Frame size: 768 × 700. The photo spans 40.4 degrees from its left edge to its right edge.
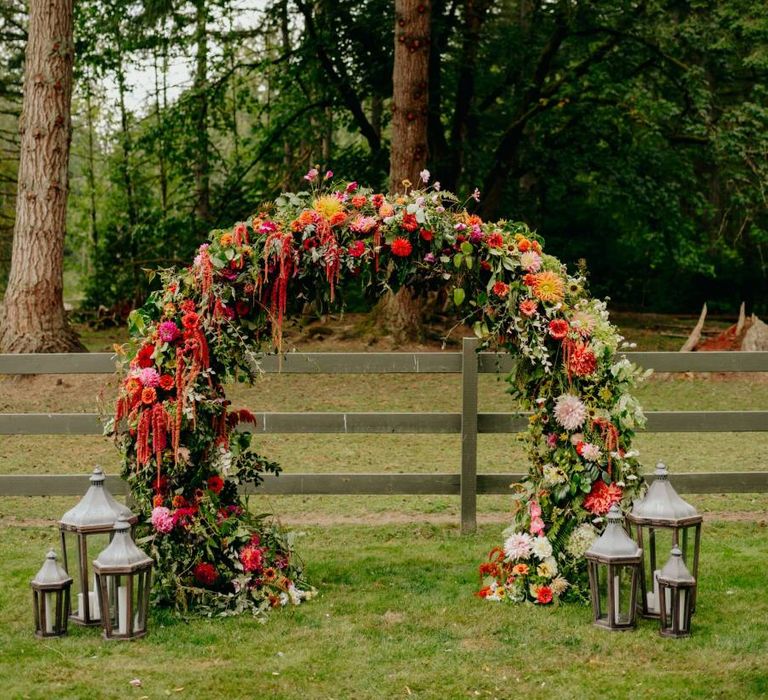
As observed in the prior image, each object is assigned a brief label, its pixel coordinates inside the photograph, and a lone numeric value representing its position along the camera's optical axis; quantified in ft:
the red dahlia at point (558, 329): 18.63
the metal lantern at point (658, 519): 17.58
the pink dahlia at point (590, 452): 18.44
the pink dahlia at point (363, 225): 18.62
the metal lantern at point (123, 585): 16.29
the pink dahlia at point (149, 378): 18.11
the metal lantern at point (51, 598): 16.60
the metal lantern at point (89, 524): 17.15
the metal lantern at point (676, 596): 16.67
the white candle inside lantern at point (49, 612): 16.72
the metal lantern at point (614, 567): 16.79
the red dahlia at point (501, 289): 18.99
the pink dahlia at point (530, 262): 18.97
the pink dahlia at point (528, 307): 18.70
